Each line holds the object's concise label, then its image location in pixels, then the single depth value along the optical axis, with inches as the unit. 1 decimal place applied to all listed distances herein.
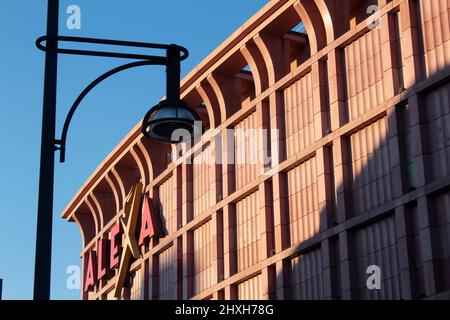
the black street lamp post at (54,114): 465.7
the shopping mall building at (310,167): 1482.5
